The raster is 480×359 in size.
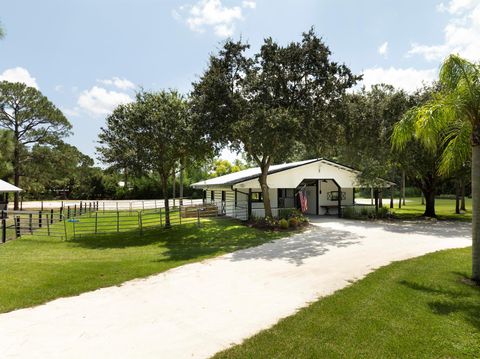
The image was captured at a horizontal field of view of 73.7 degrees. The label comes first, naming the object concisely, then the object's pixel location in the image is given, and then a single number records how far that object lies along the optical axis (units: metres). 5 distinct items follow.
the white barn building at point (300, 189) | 21.64
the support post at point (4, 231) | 13.96
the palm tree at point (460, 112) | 7.58
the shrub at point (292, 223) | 17.27
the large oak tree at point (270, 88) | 15.77
